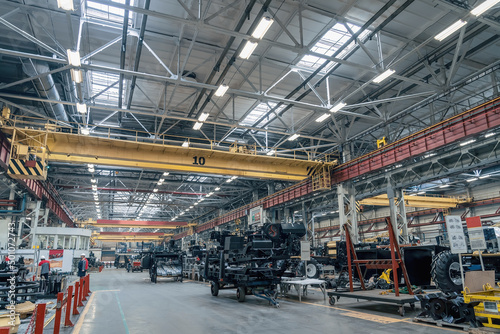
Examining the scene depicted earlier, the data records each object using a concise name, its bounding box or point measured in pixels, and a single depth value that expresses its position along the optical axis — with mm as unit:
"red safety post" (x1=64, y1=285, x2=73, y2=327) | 7462
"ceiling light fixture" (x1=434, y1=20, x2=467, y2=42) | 10578
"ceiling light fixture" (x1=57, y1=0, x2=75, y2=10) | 8698
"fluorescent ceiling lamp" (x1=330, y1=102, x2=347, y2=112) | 15000
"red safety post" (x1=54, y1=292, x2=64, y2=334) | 6090
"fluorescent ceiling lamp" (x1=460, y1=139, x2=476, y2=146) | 14759
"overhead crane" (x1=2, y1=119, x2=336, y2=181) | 15210
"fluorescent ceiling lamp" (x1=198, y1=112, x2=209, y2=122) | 15753
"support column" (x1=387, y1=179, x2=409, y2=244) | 18484
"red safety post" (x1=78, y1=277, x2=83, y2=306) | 10173
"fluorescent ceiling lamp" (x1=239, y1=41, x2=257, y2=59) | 10695
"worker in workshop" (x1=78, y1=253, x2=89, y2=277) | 18609
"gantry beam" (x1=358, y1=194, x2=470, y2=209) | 26742
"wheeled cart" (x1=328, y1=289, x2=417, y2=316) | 7559
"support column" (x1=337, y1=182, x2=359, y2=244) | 18125
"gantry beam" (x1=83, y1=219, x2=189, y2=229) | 45009
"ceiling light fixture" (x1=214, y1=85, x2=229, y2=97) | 13162
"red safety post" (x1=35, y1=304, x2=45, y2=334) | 5074
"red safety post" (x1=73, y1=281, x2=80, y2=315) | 8758
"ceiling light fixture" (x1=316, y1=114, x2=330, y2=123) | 16244
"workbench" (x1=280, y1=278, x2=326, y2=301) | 10723
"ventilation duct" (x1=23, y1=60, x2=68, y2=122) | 14273
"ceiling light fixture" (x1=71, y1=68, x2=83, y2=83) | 11877
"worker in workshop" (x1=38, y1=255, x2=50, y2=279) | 13691
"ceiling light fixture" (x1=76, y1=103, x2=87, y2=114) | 14190
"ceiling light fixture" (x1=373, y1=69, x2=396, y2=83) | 12672
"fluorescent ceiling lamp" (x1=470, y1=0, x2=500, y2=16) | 9798
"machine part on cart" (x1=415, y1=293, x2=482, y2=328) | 6262
